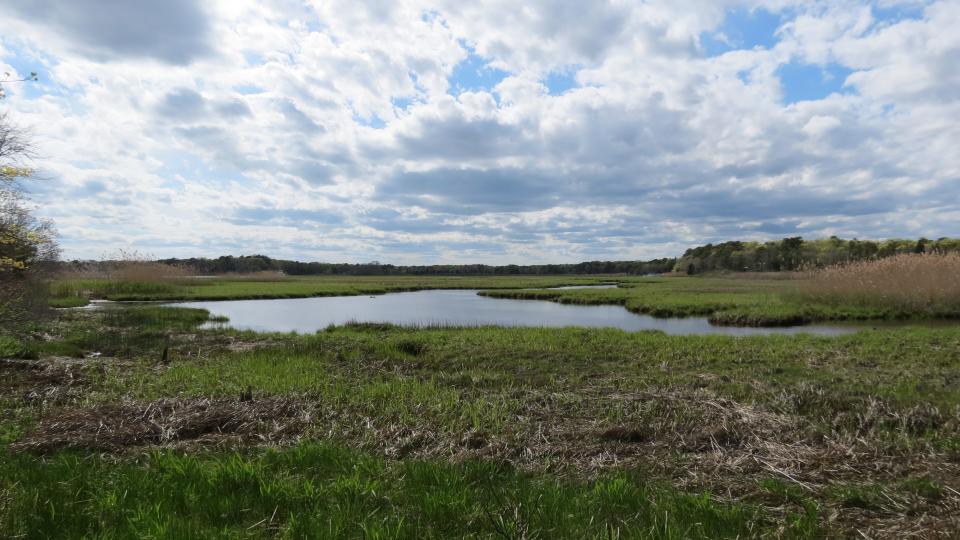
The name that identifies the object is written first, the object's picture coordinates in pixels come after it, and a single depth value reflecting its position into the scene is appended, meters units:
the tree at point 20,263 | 13.04
